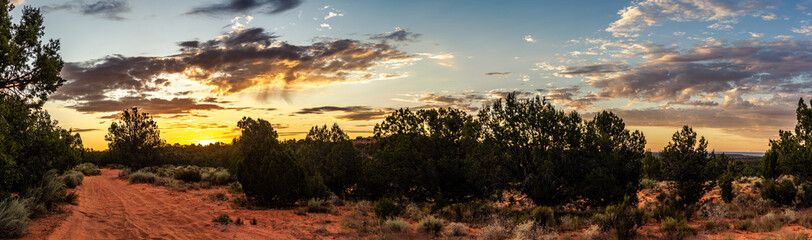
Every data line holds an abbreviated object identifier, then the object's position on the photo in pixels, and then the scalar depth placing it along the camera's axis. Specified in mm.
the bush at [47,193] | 14883
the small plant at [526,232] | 12695
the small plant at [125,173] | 35562
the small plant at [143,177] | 30453
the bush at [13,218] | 10992
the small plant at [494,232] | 13200
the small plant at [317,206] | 18625
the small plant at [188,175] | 31891
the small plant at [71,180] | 24869
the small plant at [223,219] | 14415
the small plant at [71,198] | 17969
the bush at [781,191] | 20797
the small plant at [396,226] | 14062
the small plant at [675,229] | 13235
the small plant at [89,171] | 38956
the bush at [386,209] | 16219
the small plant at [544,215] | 15592
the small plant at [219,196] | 21828
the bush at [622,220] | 12789
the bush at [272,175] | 18594
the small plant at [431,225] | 14281
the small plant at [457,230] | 14109
